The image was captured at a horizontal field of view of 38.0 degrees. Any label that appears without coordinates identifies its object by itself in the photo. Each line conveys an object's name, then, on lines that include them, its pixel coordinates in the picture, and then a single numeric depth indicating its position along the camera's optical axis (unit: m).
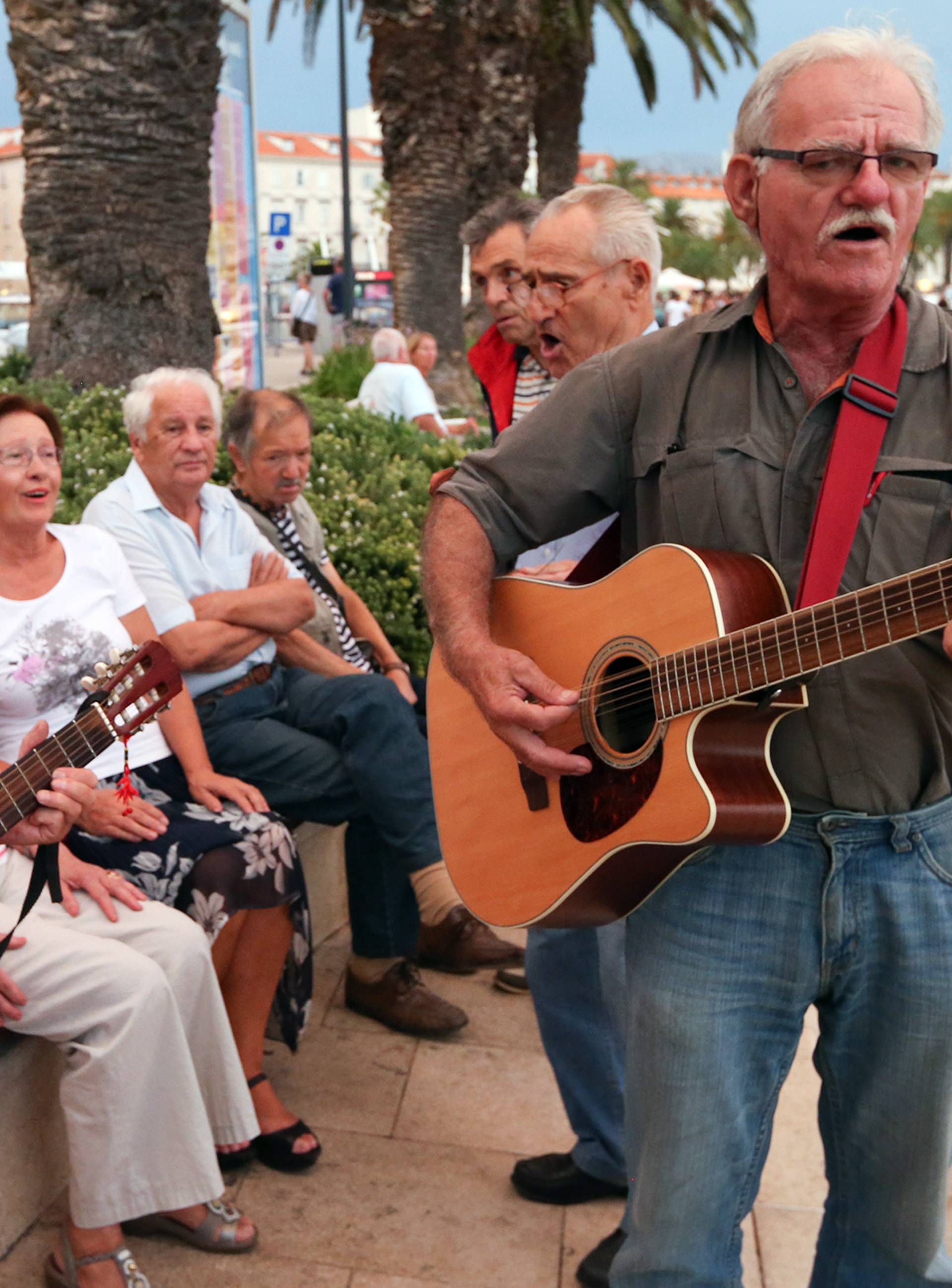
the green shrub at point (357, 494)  5.57
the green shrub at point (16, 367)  7.16
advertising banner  10.95
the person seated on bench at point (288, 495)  4.70
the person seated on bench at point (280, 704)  4.02
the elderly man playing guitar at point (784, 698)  1.95
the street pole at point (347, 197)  22.73
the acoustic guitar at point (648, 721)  1.94
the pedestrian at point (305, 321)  27.53
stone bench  3.04
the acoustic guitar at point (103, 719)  2.81
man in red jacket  4.43
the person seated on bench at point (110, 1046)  2.87
